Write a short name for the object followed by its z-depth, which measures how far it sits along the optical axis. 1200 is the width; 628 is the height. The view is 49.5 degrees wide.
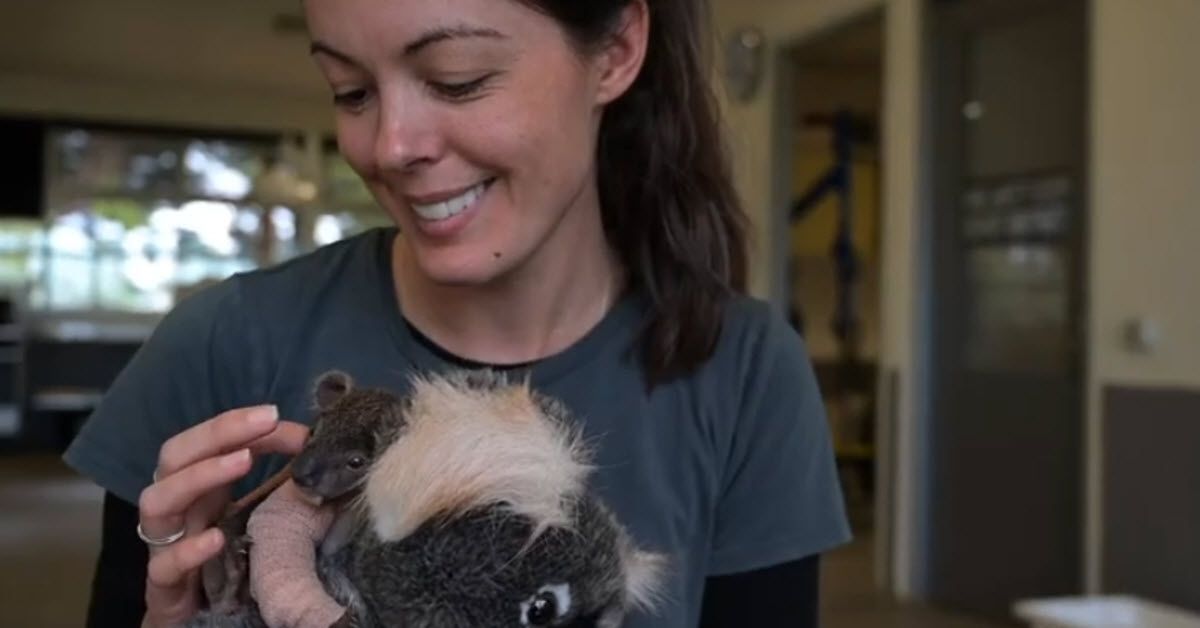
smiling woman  0.78
